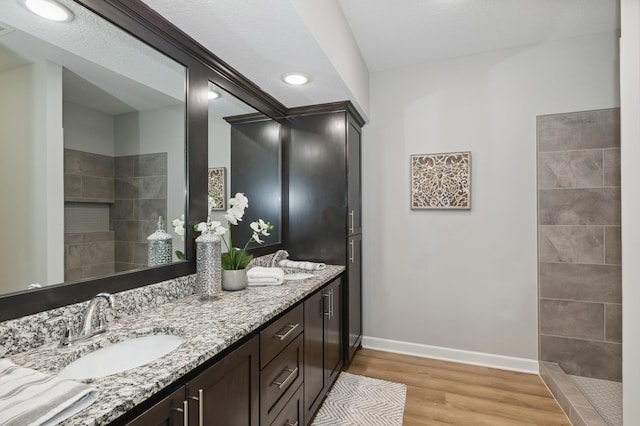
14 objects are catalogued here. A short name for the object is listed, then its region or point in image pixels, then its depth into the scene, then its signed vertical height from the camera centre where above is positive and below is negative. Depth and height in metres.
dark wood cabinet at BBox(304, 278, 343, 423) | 1.84 -0.86
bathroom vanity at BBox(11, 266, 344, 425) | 0.80 -0.49
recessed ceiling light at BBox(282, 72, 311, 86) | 2.10 +0.91
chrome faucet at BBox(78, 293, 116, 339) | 1.07 -0.35
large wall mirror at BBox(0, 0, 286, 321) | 1.03 +0.27
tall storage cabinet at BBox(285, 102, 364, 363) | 2.62 +0.18
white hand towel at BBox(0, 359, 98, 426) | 0.62 -0.39
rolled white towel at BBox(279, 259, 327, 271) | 2.45 -0.42
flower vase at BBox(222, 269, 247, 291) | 1.77 -0.38
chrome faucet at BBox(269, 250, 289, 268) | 2.55 -0.37
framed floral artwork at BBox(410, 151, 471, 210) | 2.73 +0.27
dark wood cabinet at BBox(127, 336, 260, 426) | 0.86 -0.58
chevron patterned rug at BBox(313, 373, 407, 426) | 2.00 -1.31
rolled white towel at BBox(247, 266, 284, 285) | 1.90 -0.39
